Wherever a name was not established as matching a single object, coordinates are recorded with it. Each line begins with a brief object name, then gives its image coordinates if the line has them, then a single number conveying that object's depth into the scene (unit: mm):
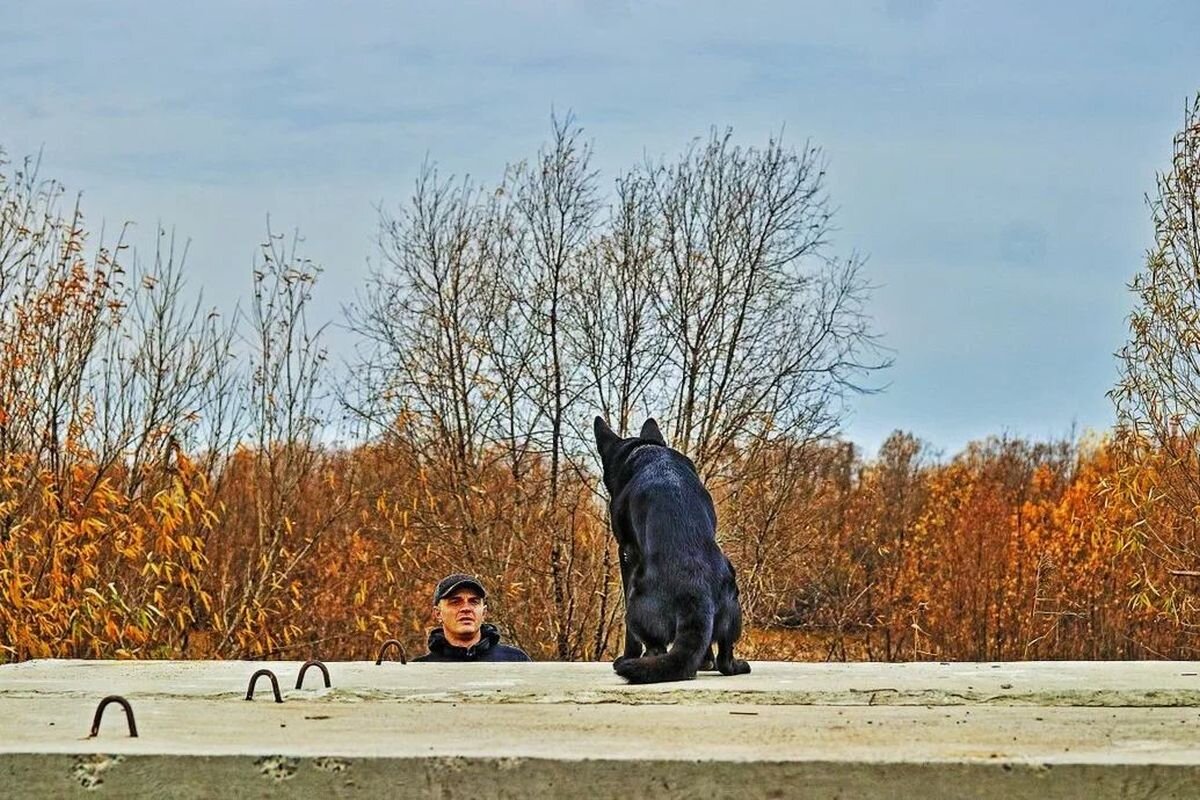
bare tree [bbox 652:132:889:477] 24937
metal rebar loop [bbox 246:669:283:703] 7719
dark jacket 12961
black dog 9094
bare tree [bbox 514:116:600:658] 24469
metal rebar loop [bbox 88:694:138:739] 6259
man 13031
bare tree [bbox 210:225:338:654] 23047
